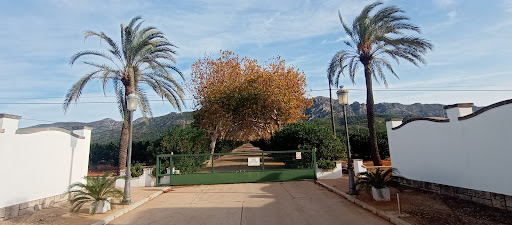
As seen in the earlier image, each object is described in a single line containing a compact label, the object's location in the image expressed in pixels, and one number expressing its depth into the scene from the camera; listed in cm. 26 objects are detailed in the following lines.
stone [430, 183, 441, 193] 888
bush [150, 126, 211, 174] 1452
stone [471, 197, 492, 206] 693
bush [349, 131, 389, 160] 2235
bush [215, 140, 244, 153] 2820
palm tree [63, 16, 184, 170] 1453
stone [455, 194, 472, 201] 761
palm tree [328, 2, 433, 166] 1507
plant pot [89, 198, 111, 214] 749
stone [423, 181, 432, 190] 933
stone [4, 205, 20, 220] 699
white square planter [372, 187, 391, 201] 798
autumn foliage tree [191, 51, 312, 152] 1994
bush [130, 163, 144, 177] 1402
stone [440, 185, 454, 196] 832
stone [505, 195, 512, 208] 632
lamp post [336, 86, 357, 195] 938
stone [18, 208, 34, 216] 745
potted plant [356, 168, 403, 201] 800
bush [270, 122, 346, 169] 1592
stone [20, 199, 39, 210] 751
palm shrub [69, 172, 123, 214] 741
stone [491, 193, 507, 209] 650
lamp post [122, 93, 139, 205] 892
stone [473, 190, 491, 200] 696
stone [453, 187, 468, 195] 772
